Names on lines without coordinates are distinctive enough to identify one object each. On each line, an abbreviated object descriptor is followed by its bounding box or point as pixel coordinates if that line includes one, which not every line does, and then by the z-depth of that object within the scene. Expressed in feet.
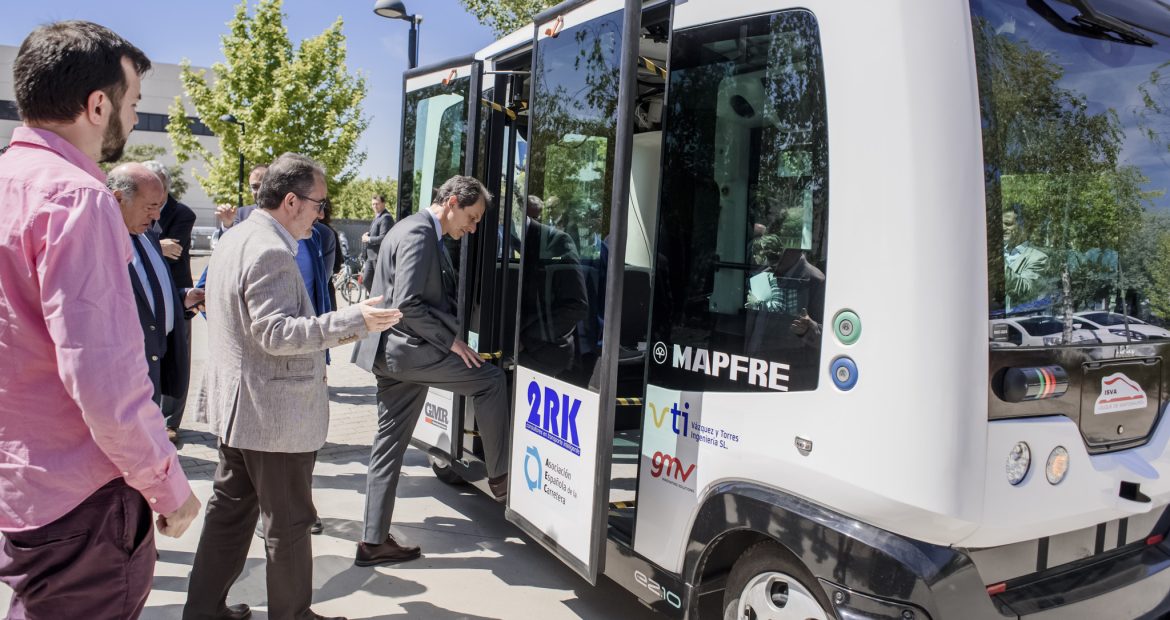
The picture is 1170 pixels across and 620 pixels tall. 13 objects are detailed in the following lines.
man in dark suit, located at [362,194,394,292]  26.14
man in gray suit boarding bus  12.91
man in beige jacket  9.34
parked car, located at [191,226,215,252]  128.16
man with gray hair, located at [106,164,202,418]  11.71
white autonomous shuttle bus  7.22
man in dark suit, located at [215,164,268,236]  18.09
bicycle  60.34
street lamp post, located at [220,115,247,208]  64.39
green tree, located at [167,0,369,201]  66.74
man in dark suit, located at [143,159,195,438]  17.70
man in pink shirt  5.29
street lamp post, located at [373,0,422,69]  31.99
